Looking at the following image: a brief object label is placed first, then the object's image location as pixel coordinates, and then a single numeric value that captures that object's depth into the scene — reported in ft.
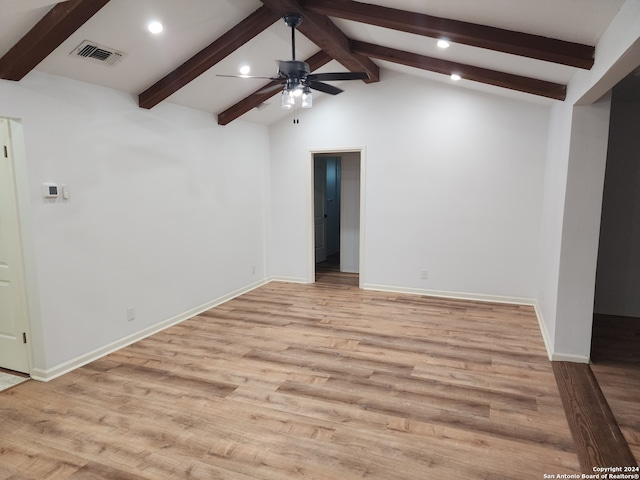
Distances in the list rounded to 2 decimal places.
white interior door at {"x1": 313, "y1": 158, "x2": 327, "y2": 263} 25.29
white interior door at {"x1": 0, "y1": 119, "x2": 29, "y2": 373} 10.14
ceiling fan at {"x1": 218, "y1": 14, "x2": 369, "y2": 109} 10.33
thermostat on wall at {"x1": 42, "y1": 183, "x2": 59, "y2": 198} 10.28
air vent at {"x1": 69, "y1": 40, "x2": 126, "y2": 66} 9.82
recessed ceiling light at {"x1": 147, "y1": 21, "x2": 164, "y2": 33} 10.02
